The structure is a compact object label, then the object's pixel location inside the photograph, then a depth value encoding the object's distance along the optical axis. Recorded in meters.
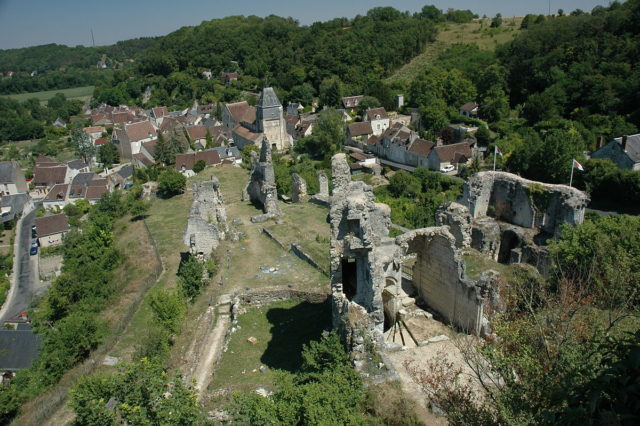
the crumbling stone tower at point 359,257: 13.80
